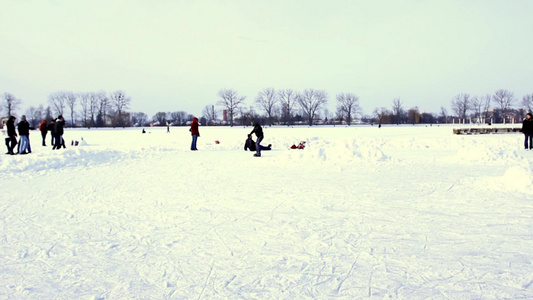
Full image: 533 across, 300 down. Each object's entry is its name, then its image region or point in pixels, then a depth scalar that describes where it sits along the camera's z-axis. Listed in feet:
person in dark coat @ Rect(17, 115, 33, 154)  42.29
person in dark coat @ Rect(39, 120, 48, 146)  58.23
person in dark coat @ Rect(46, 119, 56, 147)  50.31
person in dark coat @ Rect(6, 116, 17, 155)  42.16
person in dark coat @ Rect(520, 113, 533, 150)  46.21
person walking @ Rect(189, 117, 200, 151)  52.30
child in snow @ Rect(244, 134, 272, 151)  53.57
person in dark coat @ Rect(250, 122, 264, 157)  43.98
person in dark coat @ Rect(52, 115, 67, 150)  48.87
